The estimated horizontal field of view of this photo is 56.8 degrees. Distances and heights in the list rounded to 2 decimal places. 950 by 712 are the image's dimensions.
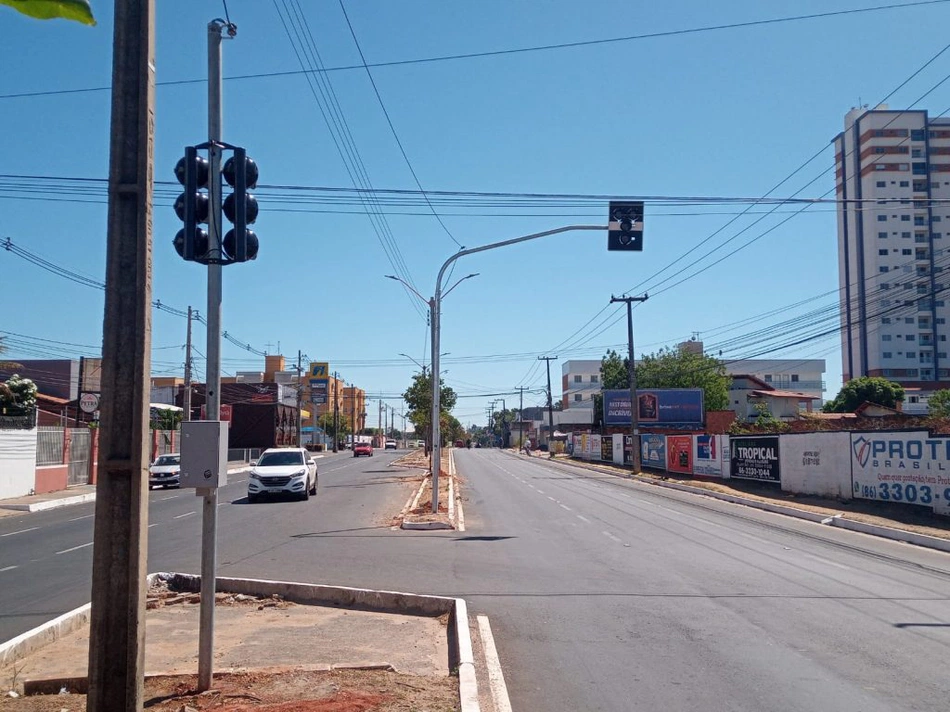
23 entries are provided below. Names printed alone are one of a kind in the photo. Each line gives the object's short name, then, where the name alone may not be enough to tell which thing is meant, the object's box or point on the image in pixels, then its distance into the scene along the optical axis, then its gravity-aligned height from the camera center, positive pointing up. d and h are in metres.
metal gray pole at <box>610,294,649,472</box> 49.69 +1.29
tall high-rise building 103.31 +21.66
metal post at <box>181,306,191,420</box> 40.92 +2.01
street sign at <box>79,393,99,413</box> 37.63 +0.78
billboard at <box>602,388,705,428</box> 75.81 +1.31
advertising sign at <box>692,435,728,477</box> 40.69 -1.60
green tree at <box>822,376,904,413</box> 86.31 +2.82
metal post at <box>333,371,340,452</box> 101.39 +0.25
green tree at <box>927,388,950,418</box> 64.81 +1.56
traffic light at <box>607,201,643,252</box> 16.94 +3.79
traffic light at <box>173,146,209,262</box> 6.86 +1.67
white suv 28.89 -1.82
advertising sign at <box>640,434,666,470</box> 51.97 -1.82
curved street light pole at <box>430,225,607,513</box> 22.62 +1.16
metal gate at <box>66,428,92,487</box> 37.22 -1.50
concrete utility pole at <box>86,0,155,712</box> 4.93 +0.19
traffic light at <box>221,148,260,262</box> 7.08 +1.71
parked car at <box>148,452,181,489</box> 38.31 -2.27
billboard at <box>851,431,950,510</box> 22.42 -1.26
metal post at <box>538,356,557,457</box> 90.00 +0.67
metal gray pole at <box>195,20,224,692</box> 6.87 +0.51
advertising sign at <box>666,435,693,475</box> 45.82 -1.75
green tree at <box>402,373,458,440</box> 59.69 +1.61
